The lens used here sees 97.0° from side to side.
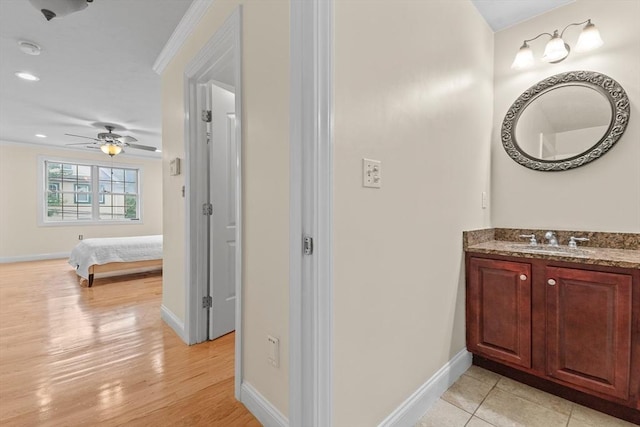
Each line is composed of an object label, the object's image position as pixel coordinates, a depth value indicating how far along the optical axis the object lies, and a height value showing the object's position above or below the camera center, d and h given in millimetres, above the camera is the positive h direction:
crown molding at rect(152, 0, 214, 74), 1913 +1371
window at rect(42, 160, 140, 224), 6086 +412
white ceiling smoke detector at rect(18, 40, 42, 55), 2293 +1357
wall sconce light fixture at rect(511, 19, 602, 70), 1751 +1070
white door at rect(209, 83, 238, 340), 2256 -5
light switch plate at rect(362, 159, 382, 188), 1157 +155
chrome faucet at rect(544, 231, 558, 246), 1915 -194
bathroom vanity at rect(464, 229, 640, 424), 1387 -588
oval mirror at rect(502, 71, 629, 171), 1784 +606
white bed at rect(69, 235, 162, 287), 3955 -653
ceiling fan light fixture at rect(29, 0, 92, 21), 1572 +1159
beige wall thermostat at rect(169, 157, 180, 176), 2371 +377
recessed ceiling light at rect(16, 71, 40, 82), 2837 +1380
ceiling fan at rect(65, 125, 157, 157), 4527 +1169
